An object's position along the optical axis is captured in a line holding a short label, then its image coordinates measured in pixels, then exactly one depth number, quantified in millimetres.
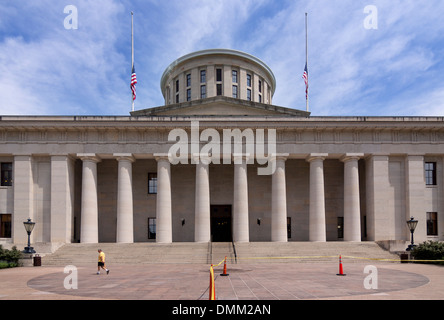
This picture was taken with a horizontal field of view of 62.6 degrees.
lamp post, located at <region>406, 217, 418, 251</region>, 29428
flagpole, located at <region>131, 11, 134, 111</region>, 46653
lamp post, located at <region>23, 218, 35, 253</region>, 28398
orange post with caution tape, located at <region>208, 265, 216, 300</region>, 11336
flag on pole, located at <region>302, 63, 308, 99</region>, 48656
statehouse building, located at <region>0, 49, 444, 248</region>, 36750
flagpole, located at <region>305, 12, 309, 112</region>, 49409
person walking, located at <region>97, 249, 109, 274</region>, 21875
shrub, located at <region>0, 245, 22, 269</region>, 26412
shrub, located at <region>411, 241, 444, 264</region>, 26891
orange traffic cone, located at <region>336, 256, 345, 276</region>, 20325
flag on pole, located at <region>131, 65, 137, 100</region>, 46125
